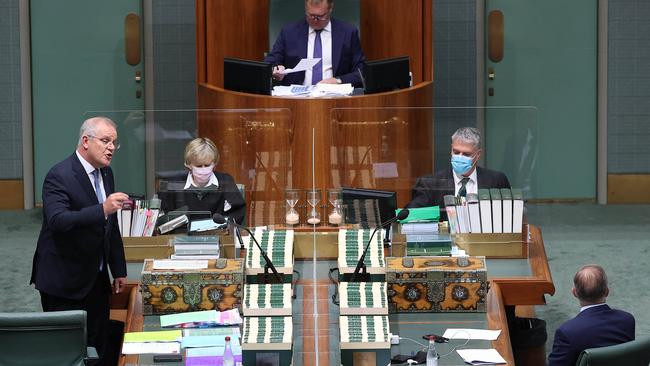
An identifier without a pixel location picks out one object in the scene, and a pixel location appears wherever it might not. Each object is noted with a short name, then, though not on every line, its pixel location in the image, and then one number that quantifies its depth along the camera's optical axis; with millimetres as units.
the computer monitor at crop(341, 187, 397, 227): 12773
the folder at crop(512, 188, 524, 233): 12703
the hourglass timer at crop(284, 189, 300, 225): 13016
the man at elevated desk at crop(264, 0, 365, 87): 17578
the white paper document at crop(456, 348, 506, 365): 10328
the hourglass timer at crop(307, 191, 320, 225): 12984
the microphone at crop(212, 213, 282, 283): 11445
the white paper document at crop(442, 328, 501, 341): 10898
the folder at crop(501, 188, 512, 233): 12695
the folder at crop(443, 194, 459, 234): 12695
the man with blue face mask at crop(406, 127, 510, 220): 13211
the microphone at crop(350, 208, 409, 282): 11367
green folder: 12914
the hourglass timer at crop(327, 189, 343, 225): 12969
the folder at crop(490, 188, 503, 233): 12680
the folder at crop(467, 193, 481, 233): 12656
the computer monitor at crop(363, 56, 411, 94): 16234
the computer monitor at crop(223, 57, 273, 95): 16281
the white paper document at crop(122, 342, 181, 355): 10491
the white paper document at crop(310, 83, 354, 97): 16219
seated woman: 12953
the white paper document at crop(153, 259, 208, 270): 11555
